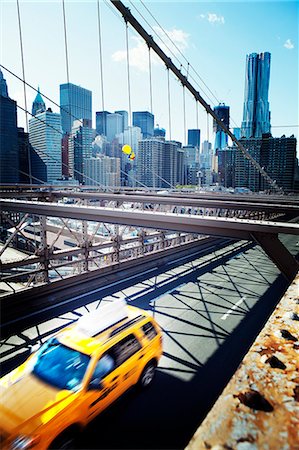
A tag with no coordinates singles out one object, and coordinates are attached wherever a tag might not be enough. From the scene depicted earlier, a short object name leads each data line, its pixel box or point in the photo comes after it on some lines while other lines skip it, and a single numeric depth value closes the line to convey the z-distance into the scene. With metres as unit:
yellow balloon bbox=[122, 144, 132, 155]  21.08
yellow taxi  4.42
